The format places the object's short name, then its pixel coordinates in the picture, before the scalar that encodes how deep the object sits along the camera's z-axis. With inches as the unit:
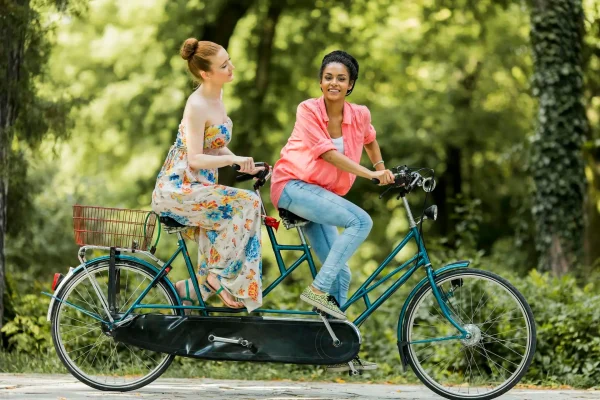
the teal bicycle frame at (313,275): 433.7
